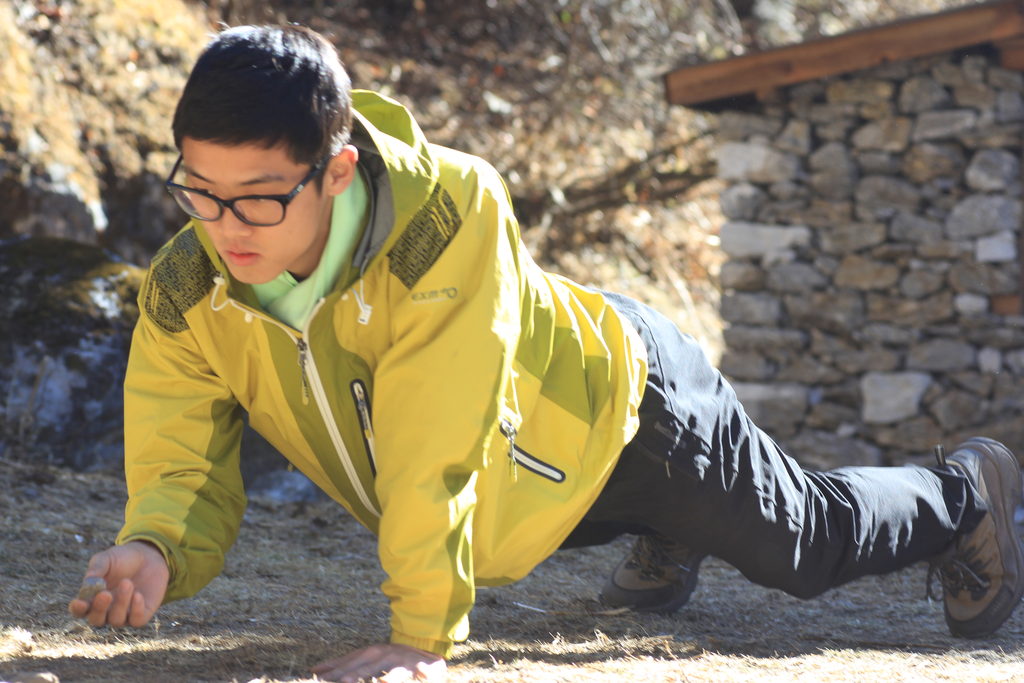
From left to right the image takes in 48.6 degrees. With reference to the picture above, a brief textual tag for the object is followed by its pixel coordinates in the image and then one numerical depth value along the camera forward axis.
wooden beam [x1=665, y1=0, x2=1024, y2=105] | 6.10
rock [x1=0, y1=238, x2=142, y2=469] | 4.91
